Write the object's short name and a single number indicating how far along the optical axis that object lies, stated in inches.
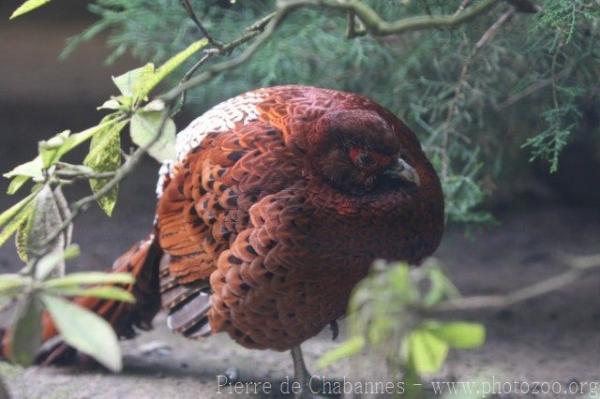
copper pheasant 234.5
